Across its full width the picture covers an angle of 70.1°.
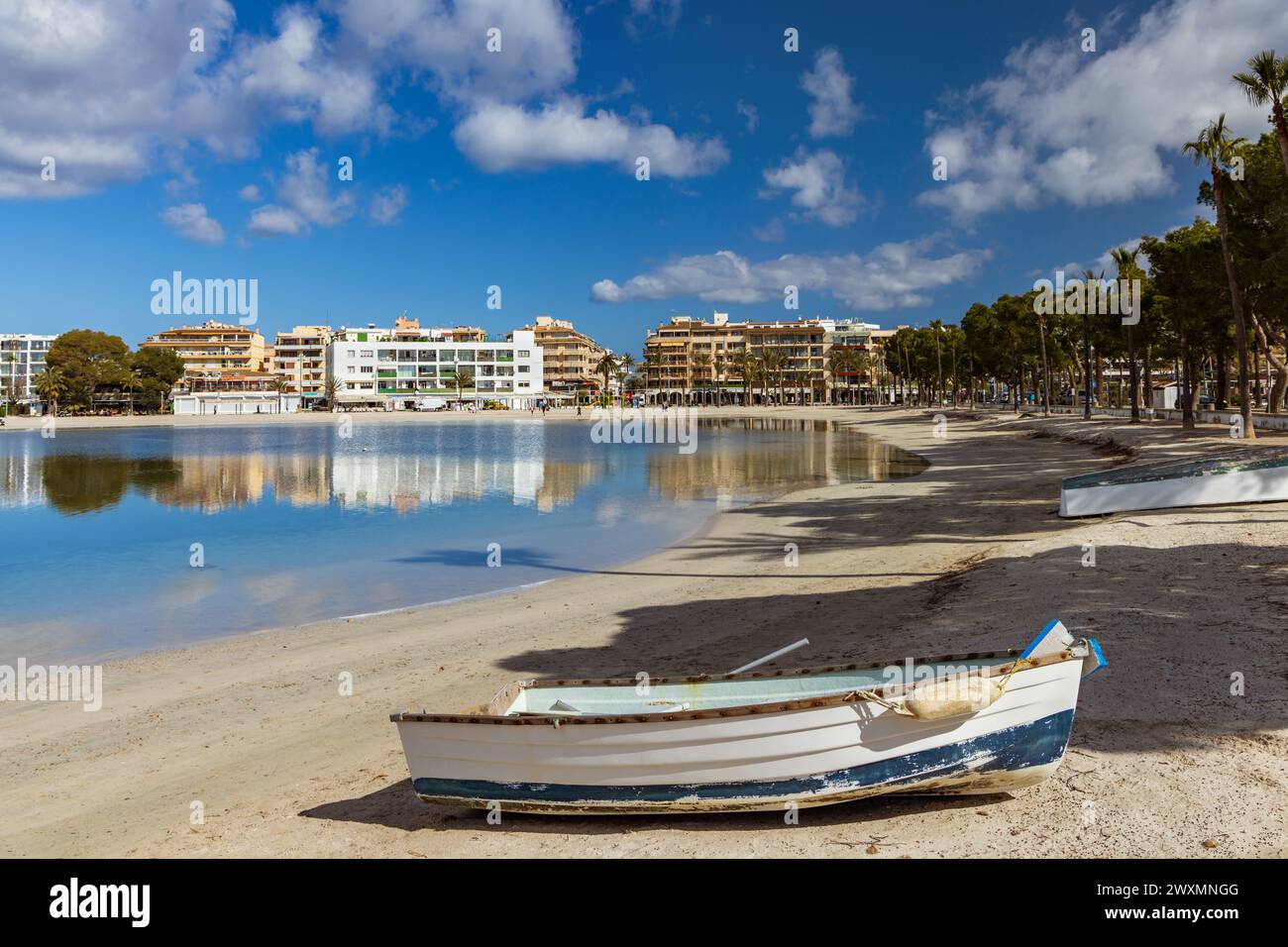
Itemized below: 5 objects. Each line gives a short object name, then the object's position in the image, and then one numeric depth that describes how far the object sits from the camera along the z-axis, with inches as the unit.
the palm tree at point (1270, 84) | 1050.7
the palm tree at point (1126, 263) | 2454.5
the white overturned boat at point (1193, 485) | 792.3
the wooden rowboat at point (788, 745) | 253.9
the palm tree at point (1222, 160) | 1419.8
